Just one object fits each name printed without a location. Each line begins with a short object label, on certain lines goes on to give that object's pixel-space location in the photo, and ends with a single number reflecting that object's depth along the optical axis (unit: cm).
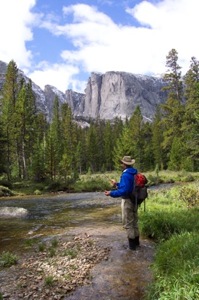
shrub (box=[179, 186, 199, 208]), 1452
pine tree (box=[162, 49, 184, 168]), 5250
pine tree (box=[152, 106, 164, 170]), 6734
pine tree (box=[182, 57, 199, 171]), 4641
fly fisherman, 898
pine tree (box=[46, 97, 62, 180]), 4162
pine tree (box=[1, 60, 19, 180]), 4184
